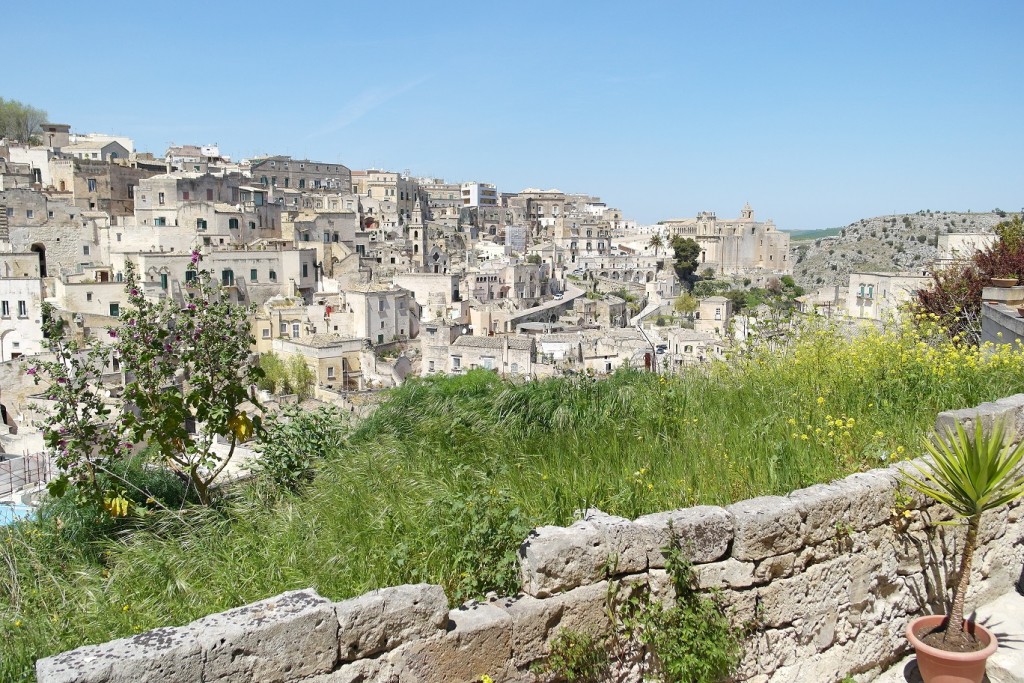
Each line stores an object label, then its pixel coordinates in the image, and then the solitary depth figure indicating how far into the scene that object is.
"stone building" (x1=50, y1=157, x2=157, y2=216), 57.97
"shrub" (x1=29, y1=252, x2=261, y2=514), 5.96
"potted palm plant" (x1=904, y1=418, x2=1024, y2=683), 4.54
